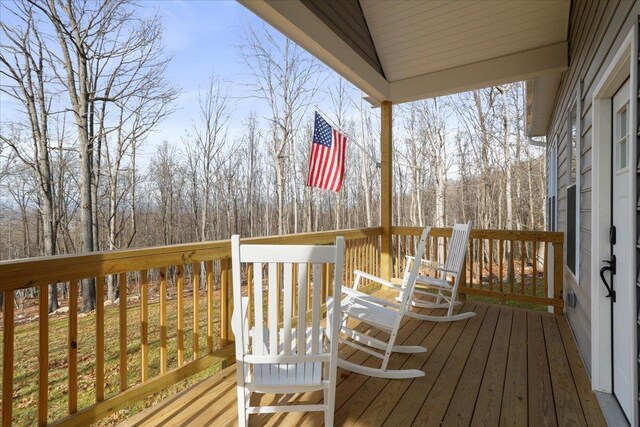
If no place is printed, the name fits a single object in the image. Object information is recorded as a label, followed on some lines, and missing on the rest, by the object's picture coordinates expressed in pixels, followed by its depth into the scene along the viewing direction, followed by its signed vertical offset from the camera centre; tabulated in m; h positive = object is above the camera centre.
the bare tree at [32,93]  8.74 +3.26
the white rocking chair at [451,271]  3.67 -0.68
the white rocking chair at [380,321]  2.38 -0.80
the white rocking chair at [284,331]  1.60 -0.60
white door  1.77 -0.21
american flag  4.34 +0.72
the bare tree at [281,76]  12.98 +5.38
